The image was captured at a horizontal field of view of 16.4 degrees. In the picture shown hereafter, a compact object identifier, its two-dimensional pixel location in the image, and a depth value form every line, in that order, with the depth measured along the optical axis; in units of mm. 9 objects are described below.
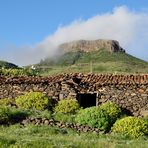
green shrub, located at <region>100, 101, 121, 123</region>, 31422
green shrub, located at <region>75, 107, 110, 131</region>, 29438
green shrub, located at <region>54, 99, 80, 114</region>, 32656
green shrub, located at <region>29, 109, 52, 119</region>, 29453
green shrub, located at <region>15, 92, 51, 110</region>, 33281
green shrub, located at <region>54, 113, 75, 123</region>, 30047
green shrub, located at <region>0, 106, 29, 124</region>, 28016
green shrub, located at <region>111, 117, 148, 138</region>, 27922
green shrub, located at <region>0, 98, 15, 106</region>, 33850
